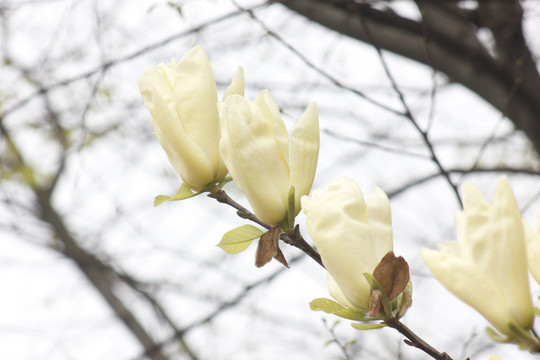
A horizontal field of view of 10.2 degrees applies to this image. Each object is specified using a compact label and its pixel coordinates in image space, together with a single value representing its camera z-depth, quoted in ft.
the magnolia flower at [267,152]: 5.45
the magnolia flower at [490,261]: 5.21
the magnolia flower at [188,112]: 5.52
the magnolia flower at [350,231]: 5.37
